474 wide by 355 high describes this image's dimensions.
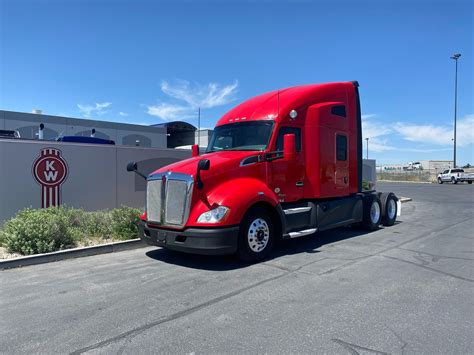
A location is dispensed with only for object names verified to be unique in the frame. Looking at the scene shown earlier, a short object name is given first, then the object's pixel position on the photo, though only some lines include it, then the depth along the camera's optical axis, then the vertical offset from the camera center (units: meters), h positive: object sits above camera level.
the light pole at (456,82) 44.53 +10.33
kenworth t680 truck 6.38 -0.20
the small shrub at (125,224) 8.29 -1.18
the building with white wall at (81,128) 28.66 +3.49
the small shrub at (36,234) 6.85 -1.18
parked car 45.00 -0.73
